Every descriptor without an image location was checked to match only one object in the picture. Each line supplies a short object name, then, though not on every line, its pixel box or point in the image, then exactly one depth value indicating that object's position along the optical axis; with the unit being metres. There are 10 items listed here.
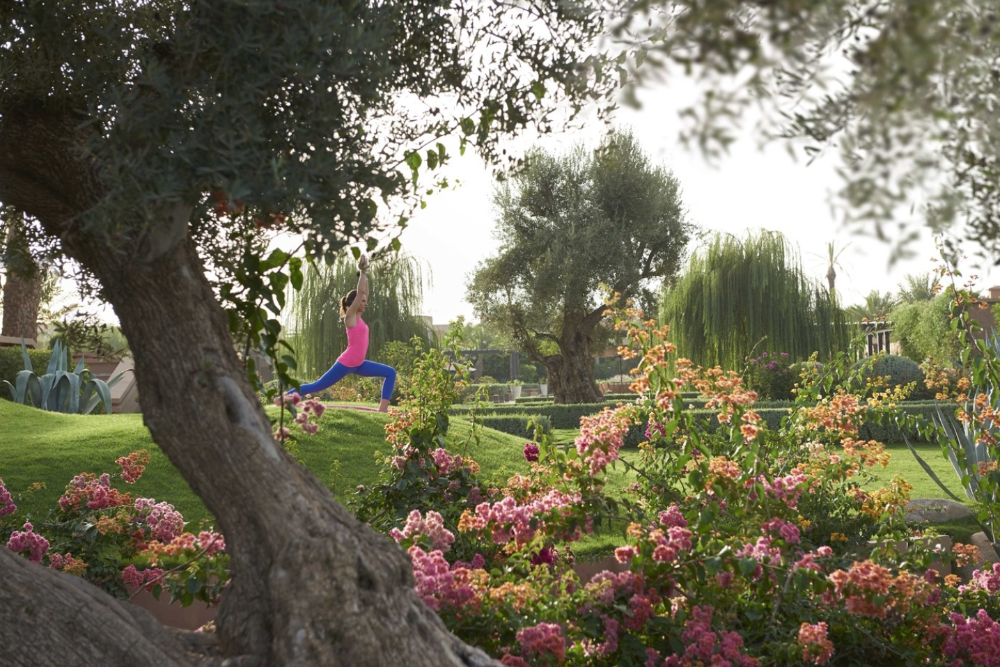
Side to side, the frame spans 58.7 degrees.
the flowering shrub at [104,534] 4.30
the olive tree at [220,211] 2.40
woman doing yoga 9.58
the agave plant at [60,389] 11.94
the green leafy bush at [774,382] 19.73
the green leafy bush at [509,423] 14.59
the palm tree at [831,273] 29.54
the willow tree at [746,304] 20.95
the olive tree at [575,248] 19.81
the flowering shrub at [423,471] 4.91
